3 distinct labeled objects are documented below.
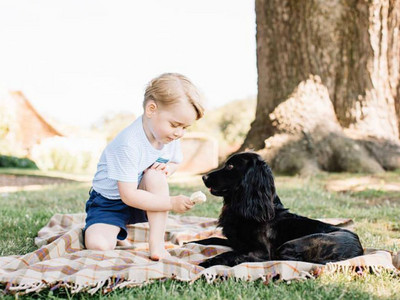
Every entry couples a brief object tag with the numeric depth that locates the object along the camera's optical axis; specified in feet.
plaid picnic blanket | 8.34
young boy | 10.64
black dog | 10.13
